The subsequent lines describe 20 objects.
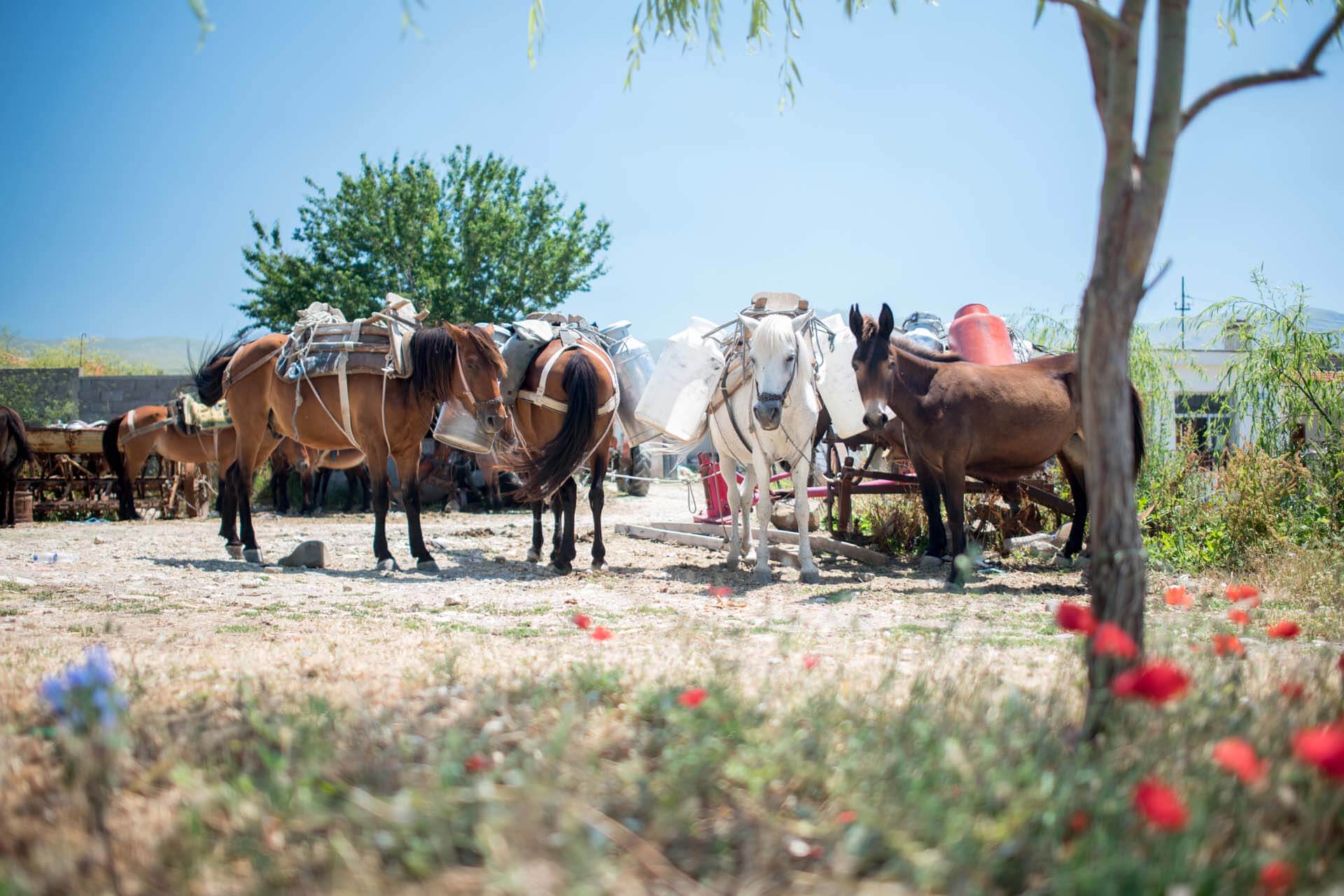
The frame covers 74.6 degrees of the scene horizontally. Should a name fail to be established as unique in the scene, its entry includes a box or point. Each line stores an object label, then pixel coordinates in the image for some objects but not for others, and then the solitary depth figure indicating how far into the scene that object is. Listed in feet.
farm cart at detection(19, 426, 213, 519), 49.75
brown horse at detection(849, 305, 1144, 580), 22.67
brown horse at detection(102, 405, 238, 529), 46.55
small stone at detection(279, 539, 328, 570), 26.61
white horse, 22.25
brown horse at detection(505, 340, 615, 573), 25.25
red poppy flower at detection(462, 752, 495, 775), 6.66
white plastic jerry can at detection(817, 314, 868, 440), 24.93
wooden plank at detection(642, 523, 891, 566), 27.14
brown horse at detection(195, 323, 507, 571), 25.64
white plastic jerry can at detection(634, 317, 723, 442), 25.43
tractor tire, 71.77
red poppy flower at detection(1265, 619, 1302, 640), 8.08
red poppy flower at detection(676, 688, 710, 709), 7.23
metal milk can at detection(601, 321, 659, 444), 30.63
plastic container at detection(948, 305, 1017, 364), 28.66
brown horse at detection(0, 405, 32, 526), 44.68
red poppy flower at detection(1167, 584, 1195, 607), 10.95
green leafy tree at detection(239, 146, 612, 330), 82.28
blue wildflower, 6.68
